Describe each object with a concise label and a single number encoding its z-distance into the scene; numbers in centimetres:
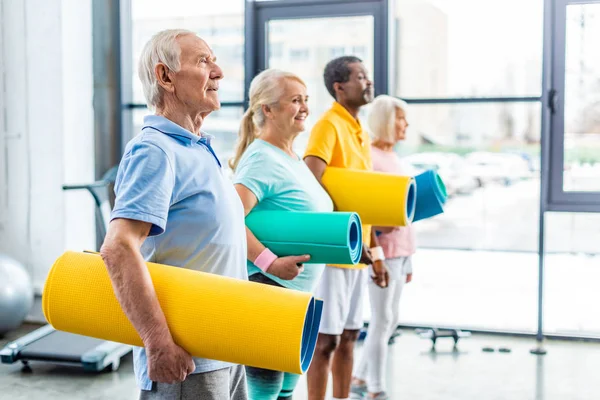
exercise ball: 426
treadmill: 366
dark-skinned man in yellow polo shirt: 257
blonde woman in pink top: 315
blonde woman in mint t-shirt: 204
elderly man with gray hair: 129
